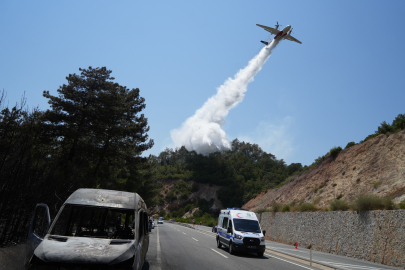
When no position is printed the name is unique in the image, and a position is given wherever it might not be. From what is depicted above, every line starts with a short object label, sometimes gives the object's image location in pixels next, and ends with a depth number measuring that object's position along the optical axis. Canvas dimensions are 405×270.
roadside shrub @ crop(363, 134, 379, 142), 42.19
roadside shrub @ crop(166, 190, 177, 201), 113.79
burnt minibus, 5.21
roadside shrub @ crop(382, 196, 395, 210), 19.56
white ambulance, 14.56
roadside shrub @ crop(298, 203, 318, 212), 30.54
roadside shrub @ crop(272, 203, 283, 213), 37.03
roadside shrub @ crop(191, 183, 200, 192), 113.44
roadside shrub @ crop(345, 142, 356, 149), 46.44
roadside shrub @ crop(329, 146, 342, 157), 47.69
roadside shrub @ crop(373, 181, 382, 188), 31.01
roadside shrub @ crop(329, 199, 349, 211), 25.36
